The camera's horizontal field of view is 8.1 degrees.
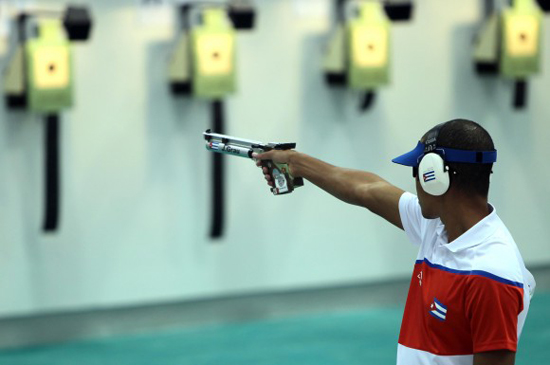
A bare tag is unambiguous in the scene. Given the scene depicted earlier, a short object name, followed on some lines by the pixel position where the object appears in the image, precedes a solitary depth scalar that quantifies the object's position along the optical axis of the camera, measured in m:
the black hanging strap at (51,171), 20.56
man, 16.07
